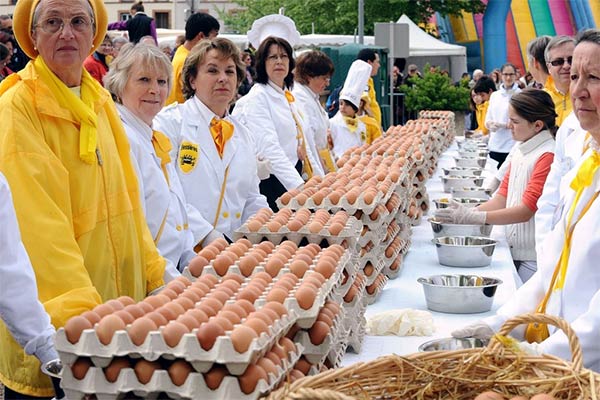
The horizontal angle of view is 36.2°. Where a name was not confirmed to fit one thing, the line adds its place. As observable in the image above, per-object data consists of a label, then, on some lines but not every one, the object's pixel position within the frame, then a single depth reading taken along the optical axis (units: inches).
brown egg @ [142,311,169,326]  76.8
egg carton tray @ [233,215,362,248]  122.2
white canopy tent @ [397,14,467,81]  1015.0
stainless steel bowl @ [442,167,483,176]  310.7
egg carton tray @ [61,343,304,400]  72.7
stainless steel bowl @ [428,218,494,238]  196.4
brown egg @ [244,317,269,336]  75.8
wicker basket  89.7
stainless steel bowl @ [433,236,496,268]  181.5
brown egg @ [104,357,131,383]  74.4
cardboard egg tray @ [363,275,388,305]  152.2
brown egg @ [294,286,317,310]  86.5
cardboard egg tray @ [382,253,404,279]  171.2
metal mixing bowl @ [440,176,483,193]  285.4
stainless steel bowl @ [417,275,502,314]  146.4
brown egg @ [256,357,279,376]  75.8
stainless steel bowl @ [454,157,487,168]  352.2
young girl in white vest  198.4
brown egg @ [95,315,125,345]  74.4
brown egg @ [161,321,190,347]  73.3
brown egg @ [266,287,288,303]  86.0
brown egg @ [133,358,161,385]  73.8
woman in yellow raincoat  108.7
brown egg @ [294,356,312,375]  89.8
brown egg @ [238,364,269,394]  73.2
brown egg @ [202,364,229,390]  72.9
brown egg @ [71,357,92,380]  75.6
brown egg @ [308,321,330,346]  89.5
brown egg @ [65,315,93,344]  75.2
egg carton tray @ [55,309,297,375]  72.3
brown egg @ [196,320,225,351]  73.2
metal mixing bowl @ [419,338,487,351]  115.7
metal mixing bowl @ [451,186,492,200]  256.2
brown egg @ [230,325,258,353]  72.9
